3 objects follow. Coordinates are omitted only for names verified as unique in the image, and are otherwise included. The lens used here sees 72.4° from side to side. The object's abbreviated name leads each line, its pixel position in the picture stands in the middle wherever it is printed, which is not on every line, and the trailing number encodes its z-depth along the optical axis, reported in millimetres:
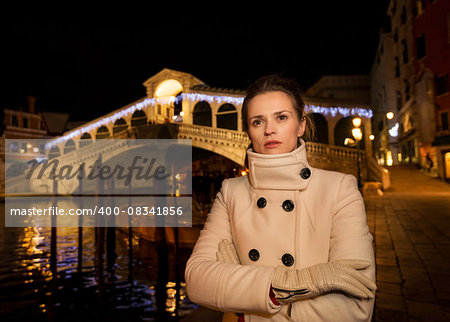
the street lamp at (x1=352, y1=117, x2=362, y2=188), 11964
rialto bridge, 17156
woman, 1312
